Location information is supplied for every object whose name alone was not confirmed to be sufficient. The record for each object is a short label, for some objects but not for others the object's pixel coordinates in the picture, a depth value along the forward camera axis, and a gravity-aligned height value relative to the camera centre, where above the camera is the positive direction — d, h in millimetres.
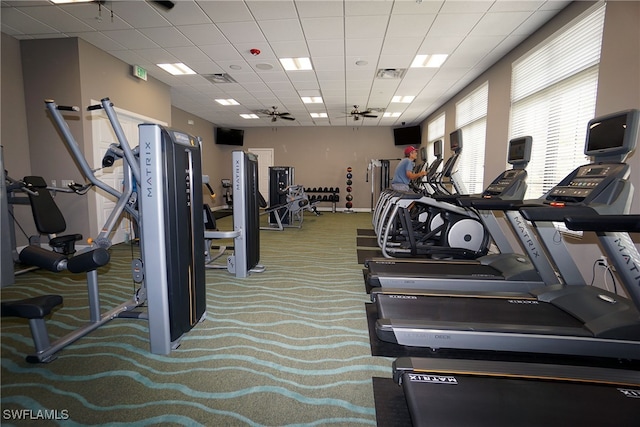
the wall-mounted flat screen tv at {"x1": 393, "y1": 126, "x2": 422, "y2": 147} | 10719 +1694
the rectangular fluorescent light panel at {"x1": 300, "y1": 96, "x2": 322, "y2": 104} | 7445 +2105
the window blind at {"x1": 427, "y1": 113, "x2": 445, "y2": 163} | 8359 +1537
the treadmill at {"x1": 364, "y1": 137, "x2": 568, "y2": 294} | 2705 -885
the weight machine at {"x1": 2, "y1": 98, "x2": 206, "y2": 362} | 1709 -376
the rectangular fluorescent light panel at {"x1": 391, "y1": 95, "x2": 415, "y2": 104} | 7336 +2070
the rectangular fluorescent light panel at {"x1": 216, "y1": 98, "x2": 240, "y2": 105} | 7773 +2120
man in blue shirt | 5773 +188
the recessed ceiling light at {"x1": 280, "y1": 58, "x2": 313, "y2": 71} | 5114 +2066
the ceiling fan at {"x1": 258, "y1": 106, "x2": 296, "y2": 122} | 8625 +2124
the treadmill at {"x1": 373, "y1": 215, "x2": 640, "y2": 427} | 1279 -976
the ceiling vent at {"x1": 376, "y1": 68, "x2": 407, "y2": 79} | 5504 +2052
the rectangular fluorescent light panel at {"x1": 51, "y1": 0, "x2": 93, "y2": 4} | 3482 +2088
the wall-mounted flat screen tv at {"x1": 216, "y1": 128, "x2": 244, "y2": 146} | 11305 +1767
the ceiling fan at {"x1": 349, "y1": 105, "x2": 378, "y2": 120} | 8082 +1939
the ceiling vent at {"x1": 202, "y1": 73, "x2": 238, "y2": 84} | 5910 +2090
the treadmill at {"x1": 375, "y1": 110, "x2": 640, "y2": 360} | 1884 -944
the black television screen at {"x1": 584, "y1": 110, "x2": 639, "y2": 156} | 1916 +328
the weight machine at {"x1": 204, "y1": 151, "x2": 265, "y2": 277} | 3367 -369
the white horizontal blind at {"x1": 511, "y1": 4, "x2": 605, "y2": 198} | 3186 +1051
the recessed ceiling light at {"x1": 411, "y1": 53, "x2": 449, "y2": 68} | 4937 +2047
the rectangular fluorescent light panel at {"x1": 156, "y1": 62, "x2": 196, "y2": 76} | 5402 +2088
